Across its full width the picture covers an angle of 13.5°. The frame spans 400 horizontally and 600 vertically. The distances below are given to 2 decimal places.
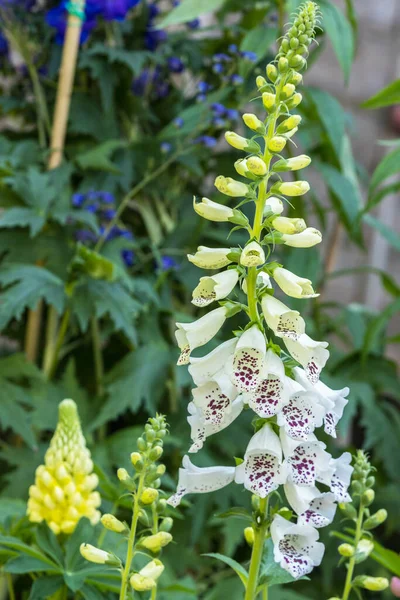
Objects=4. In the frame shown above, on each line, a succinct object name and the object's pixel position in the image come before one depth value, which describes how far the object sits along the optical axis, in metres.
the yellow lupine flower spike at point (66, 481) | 1.37
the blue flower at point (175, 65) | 2.34
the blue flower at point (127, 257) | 2.18
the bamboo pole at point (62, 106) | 2.06
